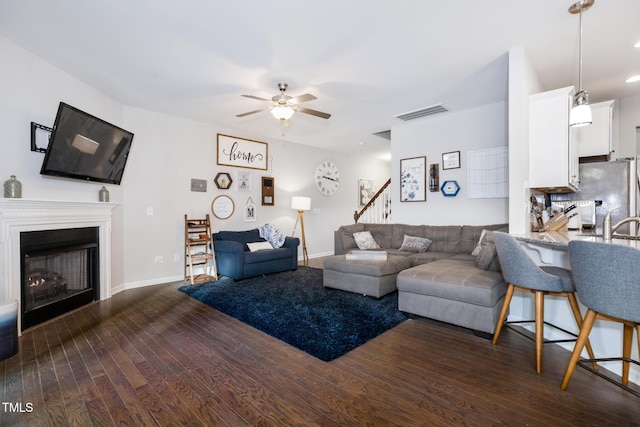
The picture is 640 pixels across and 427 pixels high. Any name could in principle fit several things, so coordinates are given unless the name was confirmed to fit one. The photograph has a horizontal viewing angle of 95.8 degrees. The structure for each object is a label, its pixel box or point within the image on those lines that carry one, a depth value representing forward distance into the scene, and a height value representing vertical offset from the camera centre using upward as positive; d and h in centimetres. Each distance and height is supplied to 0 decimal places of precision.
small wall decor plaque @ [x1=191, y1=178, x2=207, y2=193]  483 +44
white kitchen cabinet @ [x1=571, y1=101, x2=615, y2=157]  357 +98
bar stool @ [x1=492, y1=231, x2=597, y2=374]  194 -46
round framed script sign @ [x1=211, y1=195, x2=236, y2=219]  512 +7
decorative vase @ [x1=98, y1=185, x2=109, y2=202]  365 +21
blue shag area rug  245 -107
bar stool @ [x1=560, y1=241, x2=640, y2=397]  135 -35
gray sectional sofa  248 -71
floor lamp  587 +17
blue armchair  446 -73
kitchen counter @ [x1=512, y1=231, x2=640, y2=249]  184 -19
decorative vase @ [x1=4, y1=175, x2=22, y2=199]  257 +20
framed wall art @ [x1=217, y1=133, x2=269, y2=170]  520 +111
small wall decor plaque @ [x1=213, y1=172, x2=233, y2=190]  511 +55
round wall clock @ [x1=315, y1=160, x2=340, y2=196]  692 +83
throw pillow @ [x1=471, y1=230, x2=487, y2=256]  362 -50
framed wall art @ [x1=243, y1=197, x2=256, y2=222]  554 -1
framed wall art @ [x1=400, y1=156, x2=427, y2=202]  509 +58
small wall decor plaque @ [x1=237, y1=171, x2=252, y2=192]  546 +57
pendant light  220 +84
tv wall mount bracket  284 +74
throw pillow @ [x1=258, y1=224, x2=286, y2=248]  513 -43
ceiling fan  328 +121
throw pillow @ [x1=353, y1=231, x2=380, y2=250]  497 -51
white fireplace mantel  251 -13
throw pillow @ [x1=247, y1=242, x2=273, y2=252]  480 -59
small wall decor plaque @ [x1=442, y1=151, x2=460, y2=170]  471 +86
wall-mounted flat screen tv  286 +70
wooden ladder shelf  454 -65
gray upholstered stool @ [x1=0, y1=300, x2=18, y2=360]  215 -90
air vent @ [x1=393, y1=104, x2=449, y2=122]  442 +159
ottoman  345 -78
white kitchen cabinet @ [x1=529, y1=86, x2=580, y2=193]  268 +68
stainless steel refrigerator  338 +26
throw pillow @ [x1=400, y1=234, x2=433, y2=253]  456 -52
